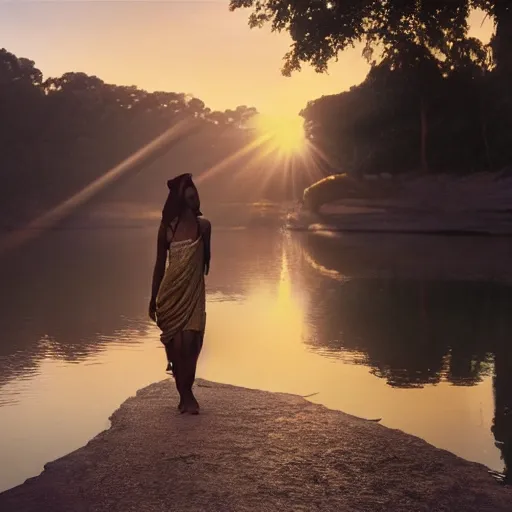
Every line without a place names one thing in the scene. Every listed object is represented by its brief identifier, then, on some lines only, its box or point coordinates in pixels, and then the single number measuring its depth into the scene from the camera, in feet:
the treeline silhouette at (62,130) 190.39
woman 21.47
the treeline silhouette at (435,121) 122.42
